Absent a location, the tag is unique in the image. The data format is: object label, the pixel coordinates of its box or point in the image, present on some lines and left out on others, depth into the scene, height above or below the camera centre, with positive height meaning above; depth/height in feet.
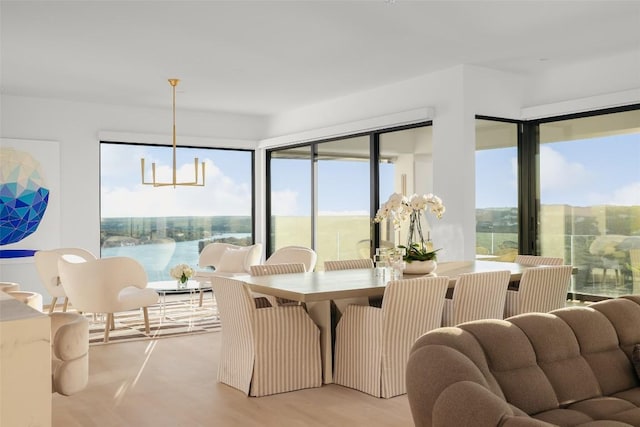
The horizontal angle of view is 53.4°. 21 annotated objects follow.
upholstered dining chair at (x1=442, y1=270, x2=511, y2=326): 13.84 -1.84
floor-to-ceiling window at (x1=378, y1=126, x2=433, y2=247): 23.74 +1.82
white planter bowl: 16.26 -1.35
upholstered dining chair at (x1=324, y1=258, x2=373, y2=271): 18.22 -1.46
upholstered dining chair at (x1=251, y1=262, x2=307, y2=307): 16.02 -1.49
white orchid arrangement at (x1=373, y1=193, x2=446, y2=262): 16.25 +0.10
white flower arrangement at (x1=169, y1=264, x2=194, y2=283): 23.35 -2.14
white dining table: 13.10 -1.56
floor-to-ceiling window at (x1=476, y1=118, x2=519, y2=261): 22.65 +0.88
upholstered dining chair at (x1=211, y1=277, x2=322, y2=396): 13.87 -2.91
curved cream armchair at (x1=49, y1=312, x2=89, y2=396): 8.25 -1.86
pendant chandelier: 23.71 +2.15
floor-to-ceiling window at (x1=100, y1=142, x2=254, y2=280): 30.30 +0.43
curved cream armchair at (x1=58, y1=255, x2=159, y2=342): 19.74 -2.13
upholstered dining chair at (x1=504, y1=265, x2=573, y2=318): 15.08 -1.89
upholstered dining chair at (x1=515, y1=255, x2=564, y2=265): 18.33 -1.39
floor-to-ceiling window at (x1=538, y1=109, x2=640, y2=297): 20.43 +0.53
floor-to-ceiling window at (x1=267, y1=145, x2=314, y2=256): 31.33 +0.84
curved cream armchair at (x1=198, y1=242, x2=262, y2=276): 26.53 -1.89
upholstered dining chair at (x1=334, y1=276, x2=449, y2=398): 13.41 -2.51
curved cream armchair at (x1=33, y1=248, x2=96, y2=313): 23.71 -2.09
